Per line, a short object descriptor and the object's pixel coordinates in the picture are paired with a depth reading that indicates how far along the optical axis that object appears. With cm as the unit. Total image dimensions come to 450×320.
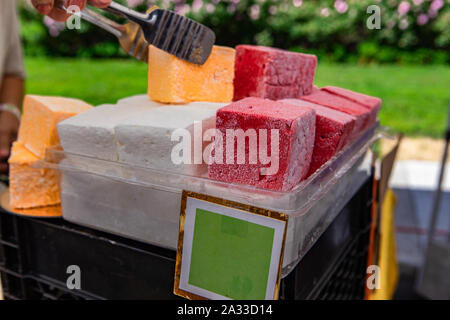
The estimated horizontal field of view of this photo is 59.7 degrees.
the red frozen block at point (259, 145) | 57
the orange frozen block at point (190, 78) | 72
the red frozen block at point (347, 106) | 78
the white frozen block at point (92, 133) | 68
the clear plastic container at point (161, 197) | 55
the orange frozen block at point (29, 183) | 78
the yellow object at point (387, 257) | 113
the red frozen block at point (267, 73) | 76
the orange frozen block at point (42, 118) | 77
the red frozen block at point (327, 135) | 68
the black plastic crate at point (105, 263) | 66
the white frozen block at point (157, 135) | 63
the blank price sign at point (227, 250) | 51
